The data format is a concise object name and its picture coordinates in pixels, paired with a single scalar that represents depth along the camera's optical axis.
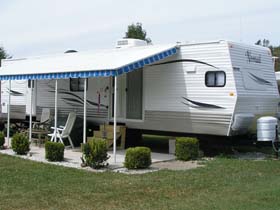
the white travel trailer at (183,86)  11.01
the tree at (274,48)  36.59
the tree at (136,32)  33.64
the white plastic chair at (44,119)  14.45
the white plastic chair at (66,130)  12.96
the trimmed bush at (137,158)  9.59
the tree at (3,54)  44.57
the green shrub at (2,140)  12.82
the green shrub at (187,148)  10.88
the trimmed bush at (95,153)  9.62
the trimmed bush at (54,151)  10.66
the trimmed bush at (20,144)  11.76
